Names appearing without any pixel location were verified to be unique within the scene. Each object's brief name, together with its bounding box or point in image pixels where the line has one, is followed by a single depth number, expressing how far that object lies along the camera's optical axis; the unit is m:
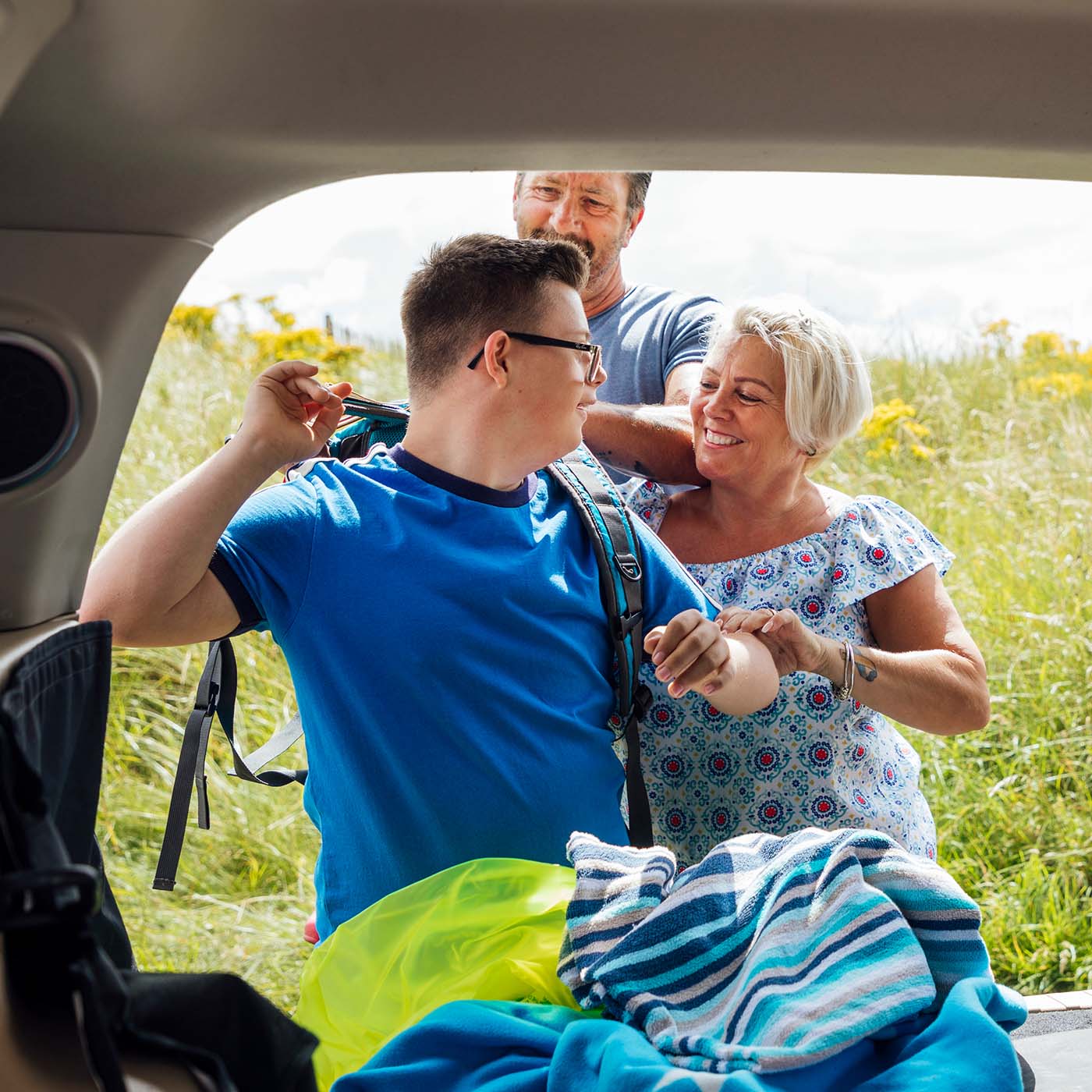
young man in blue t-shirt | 1.64
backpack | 1.85
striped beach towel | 1.22
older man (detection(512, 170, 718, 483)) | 2.75
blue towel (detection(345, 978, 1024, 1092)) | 1.15
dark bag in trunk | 0.76
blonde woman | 2.23
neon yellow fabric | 1.43
